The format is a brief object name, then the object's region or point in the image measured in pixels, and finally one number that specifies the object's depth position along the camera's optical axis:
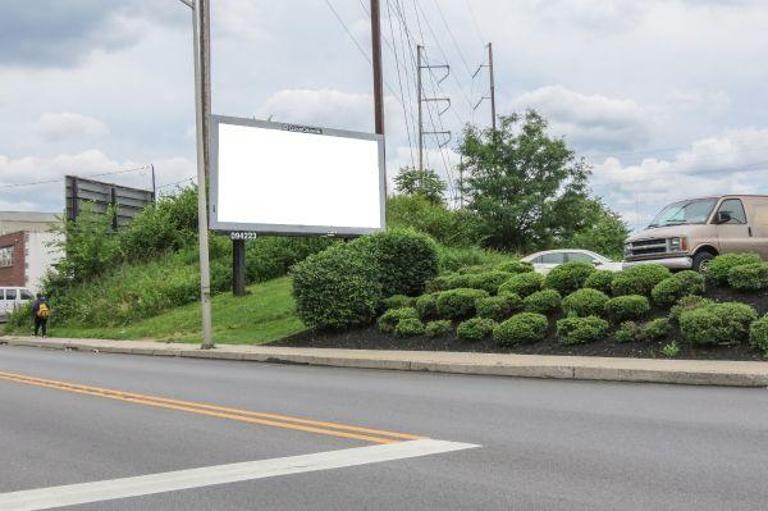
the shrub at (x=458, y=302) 16.88
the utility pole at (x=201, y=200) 19.14
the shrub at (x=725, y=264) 14.31
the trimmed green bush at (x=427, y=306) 17.50
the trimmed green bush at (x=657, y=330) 13.21
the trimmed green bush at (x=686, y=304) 13.34
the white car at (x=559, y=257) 24.48
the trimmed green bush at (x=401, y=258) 19.50
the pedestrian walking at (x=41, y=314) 29.50
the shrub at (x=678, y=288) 14.24
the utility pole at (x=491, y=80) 52.26
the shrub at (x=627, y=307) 14.14
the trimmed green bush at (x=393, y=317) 17.44
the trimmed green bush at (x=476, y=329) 15.58
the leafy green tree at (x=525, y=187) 33.66
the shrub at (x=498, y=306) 16.12
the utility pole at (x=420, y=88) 60.09
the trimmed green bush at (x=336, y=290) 18.17
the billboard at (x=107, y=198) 33.31
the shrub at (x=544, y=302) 15.73
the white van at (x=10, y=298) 40.78
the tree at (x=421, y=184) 44.72
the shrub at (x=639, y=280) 14.88
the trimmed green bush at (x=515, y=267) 18.97
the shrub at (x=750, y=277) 13.73
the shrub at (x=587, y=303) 14.76
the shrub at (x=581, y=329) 13.89
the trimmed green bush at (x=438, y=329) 16.45
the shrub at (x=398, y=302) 18.54
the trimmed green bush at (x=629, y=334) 13.50
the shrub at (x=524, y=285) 16.89
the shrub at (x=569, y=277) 16.41
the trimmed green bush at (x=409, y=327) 16.81
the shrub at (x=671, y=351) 12.54
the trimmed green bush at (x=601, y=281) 15.66
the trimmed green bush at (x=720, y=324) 12.24
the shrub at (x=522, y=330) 14.64
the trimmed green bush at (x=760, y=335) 11.78
